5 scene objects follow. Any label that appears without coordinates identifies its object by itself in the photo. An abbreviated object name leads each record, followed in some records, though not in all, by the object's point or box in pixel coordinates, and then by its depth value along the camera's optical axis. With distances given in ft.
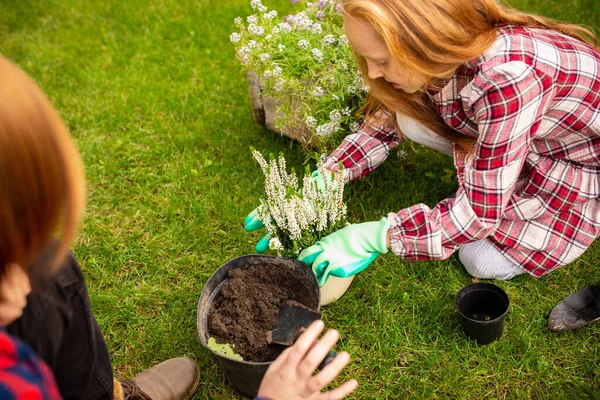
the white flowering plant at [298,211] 6.19
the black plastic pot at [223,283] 5.58
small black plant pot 6.53
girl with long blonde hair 5.55
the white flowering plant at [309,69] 7.90
